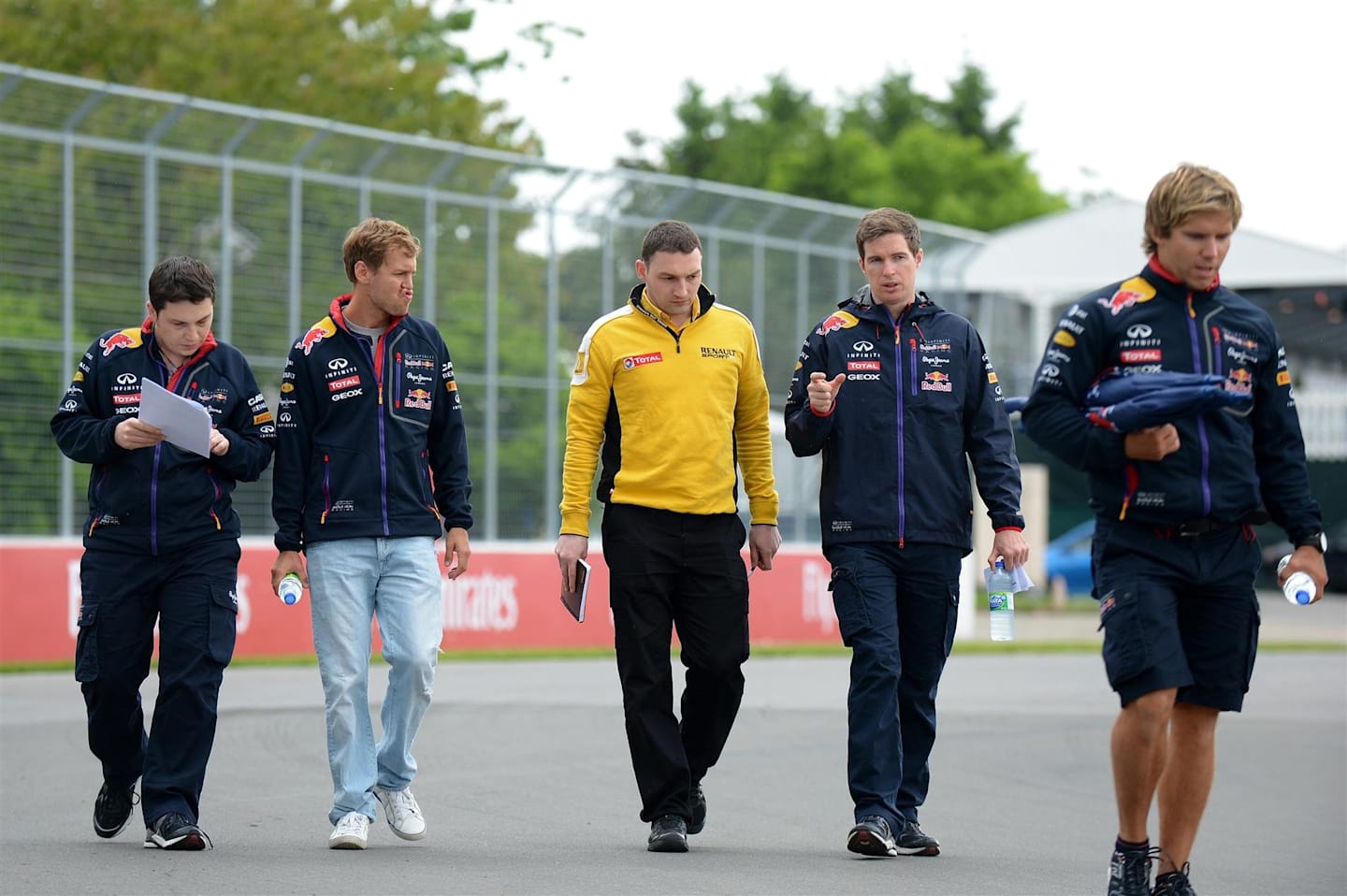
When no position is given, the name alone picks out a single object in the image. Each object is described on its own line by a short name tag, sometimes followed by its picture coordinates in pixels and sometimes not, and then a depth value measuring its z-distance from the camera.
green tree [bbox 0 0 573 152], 58.31
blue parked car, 73.94
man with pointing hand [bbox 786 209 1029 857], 13.22
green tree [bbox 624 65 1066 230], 138.50
